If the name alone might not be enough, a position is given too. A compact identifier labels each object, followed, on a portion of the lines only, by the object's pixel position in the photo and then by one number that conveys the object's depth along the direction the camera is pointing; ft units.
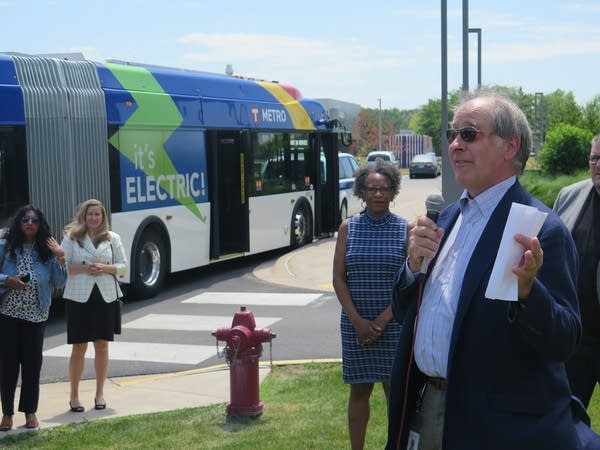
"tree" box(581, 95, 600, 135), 88.69
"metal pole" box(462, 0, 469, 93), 49.16
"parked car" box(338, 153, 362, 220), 77.57
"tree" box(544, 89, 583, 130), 91.62
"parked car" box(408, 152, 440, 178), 210.38
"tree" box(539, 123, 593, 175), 79.92
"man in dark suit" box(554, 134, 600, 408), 15.01
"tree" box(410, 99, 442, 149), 390.24
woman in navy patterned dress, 17.60
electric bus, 37.93
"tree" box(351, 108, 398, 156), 314.55
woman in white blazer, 25.94
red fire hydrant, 23.26
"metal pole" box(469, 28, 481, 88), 73.17
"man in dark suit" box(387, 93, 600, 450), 9.81
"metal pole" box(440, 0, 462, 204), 44.86
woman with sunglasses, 23.73
